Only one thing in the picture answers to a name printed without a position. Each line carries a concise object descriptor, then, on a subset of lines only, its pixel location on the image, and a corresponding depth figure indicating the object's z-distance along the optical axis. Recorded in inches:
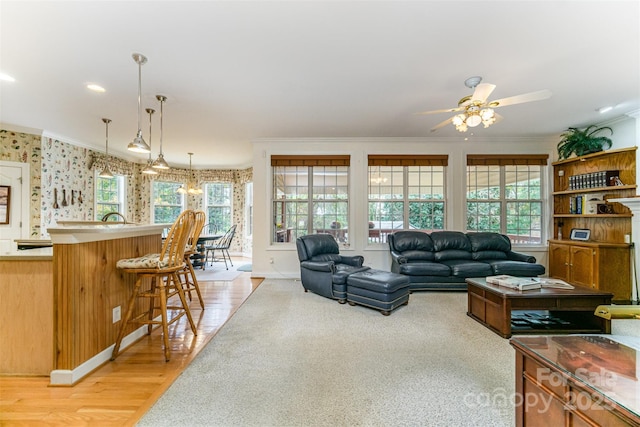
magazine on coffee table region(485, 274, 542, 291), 111.0
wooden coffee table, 106.7
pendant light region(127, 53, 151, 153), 106.3
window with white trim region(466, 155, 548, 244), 208.8
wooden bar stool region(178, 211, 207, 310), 135.2
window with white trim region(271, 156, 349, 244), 214.4
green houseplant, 170.9
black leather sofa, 163.3
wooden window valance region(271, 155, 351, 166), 208.1
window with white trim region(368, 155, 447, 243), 212.8
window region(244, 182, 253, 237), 309.9
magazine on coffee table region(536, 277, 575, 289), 115.3
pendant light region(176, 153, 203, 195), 268.1
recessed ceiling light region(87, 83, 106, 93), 121.0
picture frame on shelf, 176.3
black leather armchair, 149.8
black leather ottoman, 130.0
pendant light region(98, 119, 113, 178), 168.2
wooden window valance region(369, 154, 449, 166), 207.0
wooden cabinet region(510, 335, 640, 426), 37.8
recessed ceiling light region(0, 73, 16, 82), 113.3
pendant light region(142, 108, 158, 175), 146.9
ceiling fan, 99.7
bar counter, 75.5
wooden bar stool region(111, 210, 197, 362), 89.3
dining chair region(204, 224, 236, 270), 250.1
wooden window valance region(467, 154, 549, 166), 204.8
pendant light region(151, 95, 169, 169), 134.0
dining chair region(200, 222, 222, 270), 312.1
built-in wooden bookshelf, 154.3
